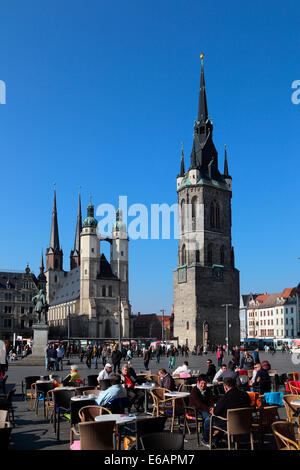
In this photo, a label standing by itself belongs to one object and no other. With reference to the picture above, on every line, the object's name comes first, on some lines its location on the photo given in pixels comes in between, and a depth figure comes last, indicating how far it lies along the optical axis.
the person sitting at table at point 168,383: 11.43
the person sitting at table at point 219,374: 12.88
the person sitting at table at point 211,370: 14.43
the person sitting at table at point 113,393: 8.88
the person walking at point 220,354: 26.83
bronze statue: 33.75
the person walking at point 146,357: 24.53
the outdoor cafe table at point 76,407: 8.27
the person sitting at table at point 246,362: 16.69
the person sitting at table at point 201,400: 8.90
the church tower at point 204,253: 65.69
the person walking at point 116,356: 20.05
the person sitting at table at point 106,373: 12.78
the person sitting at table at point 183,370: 14.63
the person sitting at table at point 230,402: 7.88
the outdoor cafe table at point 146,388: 11.57
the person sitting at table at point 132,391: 12.06
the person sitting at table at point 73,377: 13.09
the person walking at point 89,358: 29.32
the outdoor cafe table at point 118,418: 7.48
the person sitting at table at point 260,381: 12.20
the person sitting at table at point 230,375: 11.79
